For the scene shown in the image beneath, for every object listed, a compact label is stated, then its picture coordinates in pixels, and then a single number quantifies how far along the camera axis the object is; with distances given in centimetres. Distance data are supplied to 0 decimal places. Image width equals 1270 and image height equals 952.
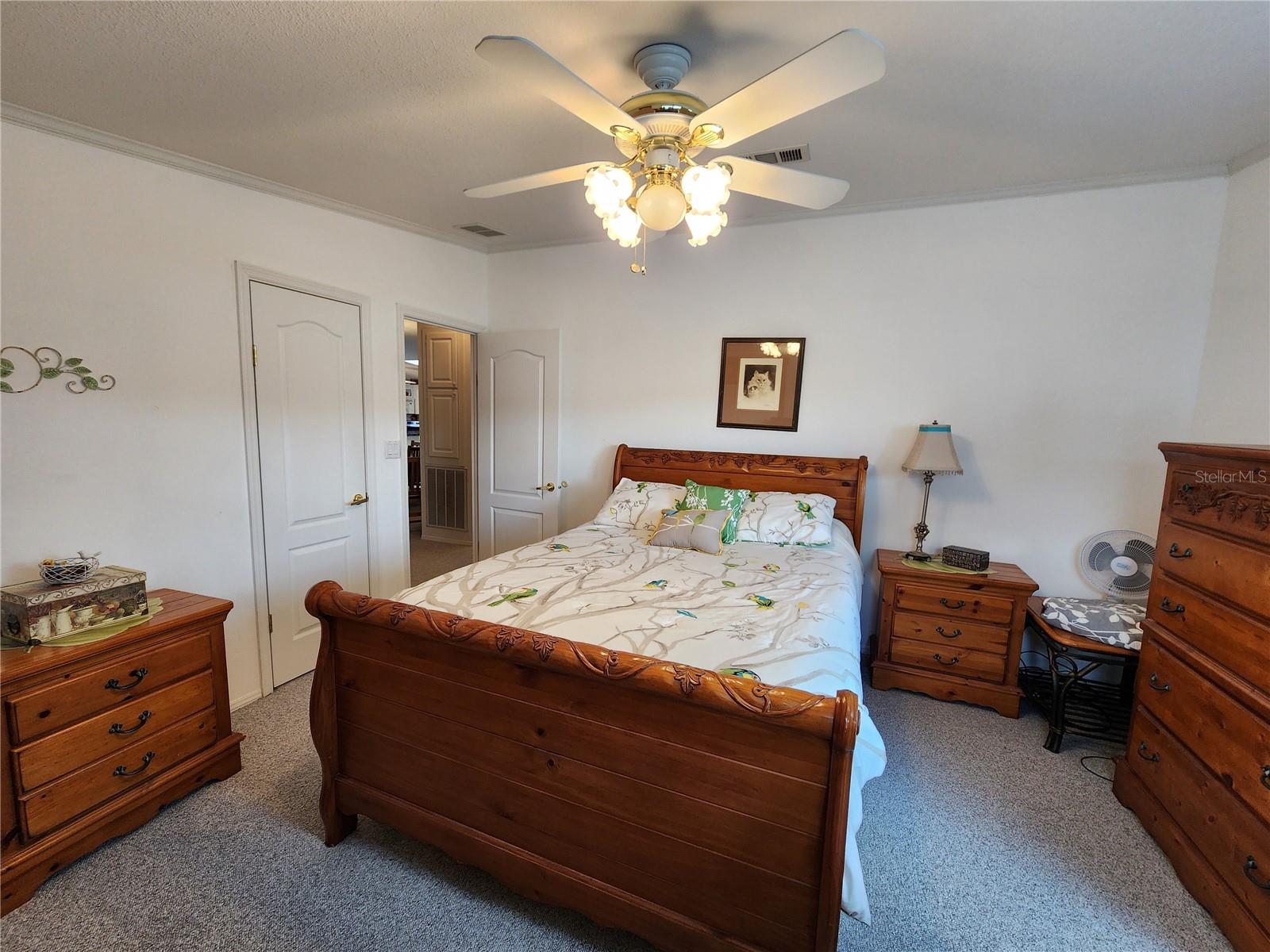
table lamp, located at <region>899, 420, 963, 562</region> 267
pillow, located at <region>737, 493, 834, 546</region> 274
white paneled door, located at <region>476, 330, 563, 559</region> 378
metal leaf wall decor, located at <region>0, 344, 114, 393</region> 187
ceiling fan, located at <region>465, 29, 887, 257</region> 117
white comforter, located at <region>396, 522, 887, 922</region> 142
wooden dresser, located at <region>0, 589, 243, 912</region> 156
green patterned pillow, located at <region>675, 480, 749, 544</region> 293
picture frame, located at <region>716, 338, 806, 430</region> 318
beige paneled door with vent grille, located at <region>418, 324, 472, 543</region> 549
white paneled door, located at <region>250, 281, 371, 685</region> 266
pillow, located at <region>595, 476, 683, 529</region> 308
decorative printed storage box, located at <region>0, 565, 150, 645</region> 170
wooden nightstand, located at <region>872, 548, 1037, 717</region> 258
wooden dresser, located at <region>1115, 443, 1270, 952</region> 145
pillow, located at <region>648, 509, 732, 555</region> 261
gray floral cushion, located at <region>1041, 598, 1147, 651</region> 227
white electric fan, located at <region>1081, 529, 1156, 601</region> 252
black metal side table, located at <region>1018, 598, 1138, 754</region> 228
